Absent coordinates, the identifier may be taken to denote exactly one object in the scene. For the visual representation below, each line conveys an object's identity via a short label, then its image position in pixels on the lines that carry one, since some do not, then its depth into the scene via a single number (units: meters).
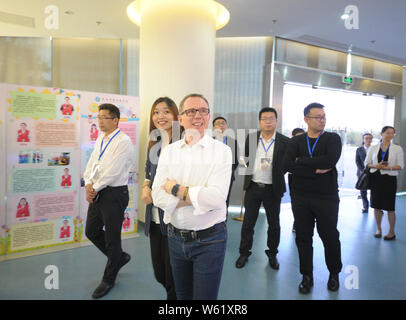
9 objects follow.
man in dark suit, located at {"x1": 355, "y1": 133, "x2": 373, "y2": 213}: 6.56
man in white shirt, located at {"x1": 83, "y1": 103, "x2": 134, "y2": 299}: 2.65
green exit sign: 7.90
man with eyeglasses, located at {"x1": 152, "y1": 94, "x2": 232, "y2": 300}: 1.52
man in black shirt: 2.74
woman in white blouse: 4.52
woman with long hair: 2.06
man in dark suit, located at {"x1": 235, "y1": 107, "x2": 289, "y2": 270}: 3.35
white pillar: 4.65
